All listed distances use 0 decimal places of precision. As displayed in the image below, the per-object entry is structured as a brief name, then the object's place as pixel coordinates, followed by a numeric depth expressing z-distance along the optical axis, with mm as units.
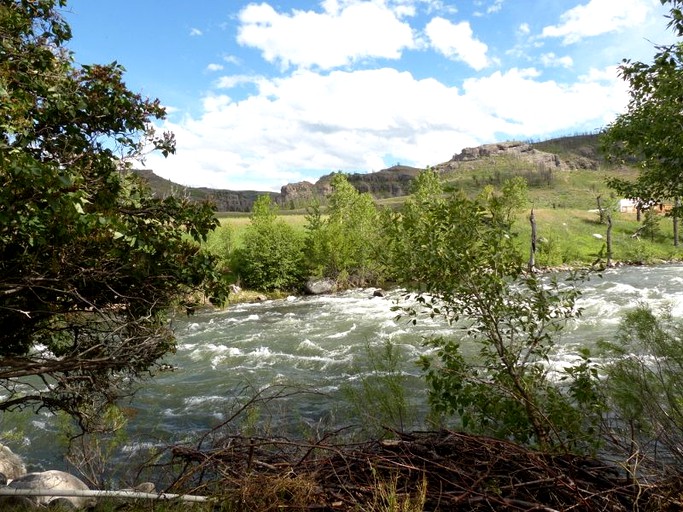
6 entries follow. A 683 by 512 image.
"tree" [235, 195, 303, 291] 41938
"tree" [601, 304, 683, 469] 5831
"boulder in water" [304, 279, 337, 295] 40969
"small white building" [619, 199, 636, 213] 85319
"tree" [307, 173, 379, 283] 43469
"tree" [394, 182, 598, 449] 6160
